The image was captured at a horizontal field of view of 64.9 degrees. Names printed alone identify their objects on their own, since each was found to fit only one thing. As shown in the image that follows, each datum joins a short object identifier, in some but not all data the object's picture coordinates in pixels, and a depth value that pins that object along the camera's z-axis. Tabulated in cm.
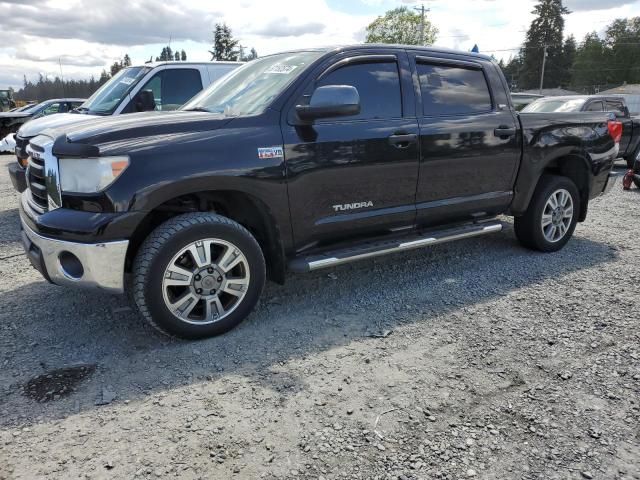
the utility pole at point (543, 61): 6969
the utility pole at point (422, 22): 5349
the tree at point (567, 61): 7619
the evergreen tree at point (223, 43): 7650
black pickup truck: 304
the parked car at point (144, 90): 675
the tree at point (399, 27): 5653
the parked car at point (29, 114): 1573
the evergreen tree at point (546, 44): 7575
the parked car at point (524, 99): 1176
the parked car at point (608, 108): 1086
